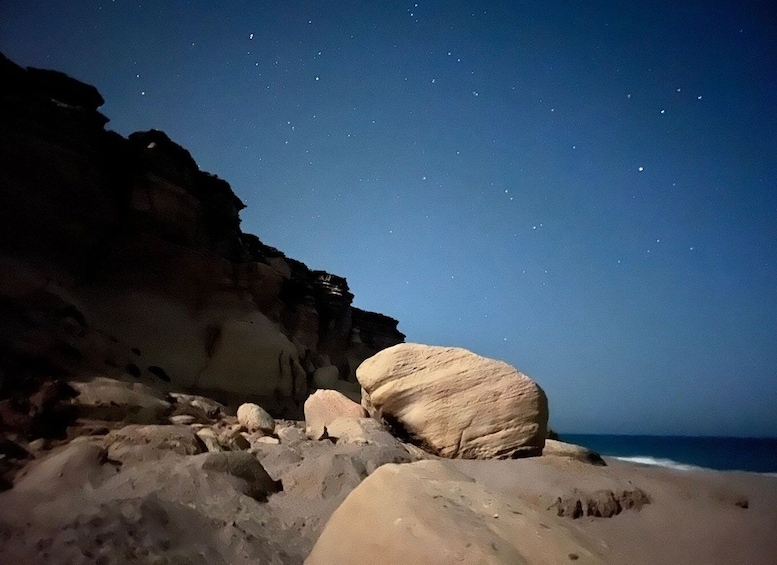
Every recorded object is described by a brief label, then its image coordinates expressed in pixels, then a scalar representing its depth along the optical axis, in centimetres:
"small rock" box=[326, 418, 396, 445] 470
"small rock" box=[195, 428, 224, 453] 401
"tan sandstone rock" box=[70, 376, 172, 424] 446
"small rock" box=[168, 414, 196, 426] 511
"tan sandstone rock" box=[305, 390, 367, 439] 646
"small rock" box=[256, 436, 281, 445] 459
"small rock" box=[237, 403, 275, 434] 548
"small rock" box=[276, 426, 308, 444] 479
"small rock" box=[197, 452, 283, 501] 292
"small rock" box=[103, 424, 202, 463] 331
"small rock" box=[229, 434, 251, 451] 425
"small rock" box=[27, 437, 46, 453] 342
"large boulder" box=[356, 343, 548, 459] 448
